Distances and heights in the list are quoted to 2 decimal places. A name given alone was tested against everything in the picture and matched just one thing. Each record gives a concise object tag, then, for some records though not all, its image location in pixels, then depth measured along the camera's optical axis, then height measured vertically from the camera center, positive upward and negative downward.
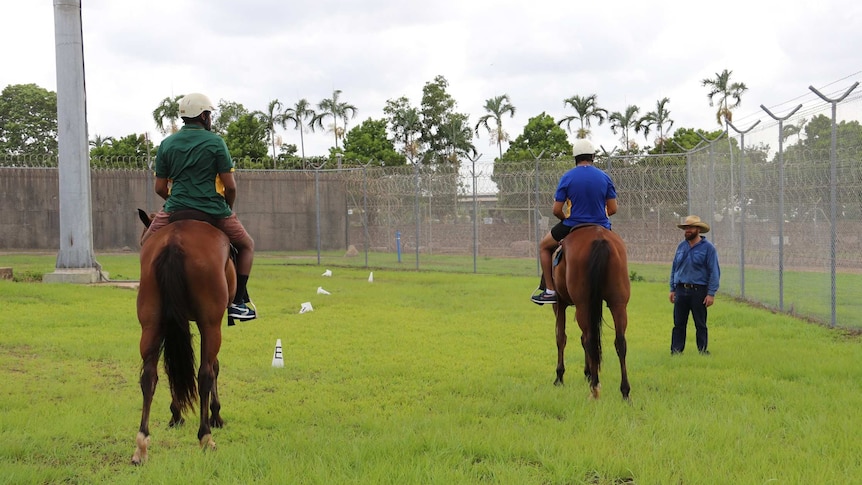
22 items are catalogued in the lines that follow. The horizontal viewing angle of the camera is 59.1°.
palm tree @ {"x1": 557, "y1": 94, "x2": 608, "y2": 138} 53.19 +7.71
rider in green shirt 5.48 +0.40
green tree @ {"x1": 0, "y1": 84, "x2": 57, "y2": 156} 53.50 +7.98
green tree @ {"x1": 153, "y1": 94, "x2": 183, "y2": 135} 49.88 +7.46
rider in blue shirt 6.84 +0.21
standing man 8.59 -0.74
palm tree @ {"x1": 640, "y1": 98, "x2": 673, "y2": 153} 54.38 +7.19
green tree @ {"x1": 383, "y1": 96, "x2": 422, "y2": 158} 54.00 +7.09
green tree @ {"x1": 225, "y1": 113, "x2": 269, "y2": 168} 46.06 +5.34
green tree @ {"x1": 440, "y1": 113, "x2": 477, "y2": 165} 53.88 +6.13
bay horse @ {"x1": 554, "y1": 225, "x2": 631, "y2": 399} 6.55 -0.56
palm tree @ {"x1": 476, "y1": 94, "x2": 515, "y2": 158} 54.21 +7.72
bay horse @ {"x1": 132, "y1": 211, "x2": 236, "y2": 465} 5.14 -0.52
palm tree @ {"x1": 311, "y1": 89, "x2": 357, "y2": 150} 57.97 +8.72
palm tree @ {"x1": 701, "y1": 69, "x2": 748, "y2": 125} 52.91 +8.81
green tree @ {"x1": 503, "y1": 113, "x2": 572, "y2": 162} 44.53 +4.81
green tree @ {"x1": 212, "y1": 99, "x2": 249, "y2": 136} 56.72 +8.41
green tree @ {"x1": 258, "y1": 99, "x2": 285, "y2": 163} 54.69 +7.65
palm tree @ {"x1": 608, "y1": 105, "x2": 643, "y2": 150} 54.97 +7.03
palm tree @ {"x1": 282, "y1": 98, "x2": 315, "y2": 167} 56.41 +8.34
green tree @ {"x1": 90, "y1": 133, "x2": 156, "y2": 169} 46.94 +5.02
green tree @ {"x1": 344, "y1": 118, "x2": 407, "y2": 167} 47.84 +4.96
